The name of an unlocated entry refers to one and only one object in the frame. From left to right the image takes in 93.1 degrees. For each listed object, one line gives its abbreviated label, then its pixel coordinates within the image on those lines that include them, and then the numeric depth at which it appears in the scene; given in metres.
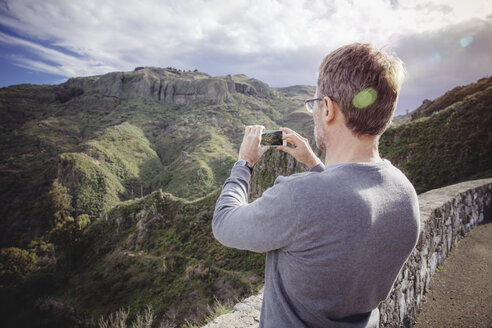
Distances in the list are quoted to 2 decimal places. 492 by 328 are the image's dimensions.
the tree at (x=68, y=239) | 26.89
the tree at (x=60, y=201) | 55.88
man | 0.89
